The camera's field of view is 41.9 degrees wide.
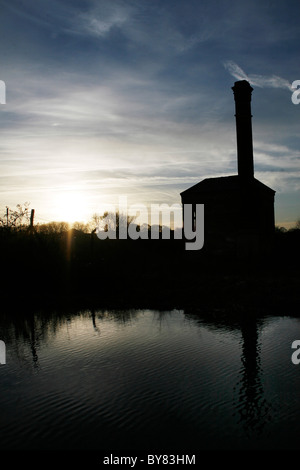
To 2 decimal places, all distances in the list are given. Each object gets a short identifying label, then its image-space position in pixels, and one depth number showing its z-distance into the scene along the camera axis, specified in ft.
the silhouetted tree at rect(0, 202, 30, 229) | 83.25
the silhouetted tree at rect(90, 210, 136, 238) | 150.61
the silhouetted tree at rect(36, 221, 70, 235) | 203.90
